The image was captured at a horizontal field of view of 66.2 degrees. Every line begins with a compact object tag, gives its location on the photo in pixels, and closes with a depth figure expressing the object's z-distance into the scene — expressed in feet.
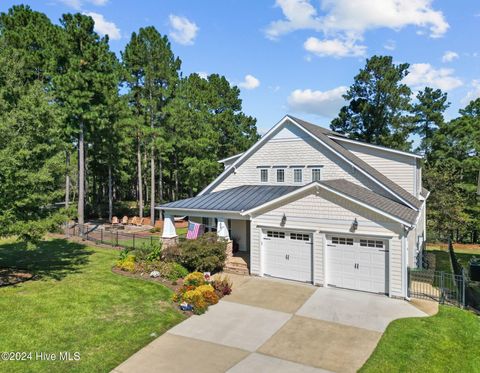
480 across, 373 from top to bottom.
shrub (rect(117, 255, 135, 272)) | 59.24
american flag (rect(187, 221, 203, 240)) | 70.79
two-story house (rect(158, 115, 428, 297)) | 49.32
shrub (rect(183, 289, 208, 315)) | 42.63
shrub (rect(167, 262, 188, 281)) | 54.44
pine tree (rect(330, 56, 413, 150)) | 141.90
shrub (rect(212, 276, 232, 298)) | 48.52
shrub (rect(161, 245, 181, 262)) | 58.07
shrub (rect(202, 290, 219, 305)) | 45.11
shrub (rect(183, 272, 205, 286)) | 48.60
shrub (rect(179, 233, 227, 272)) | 56.65
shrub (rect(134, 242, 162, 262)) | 62.18
